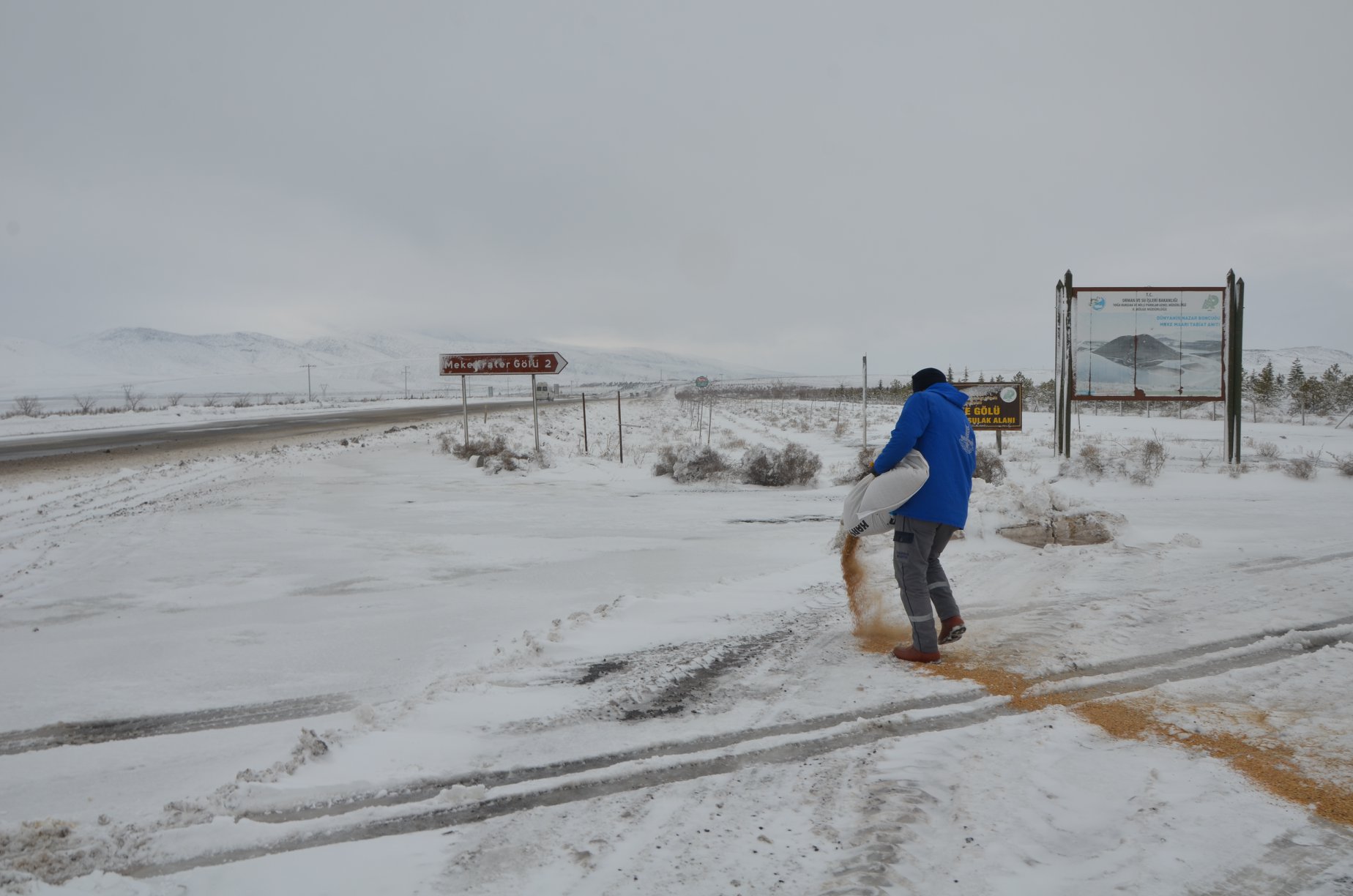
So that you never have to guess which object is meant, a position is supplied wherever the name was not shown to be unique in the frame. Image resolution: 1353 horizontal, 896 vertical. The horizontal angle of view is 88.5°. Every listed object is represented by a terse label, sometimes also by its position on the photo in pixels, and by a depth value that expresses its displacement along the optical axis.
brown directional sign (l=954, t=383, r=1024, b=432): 13.25
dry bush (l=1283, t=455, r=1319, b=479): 11.18
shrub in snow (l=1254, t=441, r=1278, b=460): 13.81
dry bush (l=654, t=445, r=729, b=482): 12.99
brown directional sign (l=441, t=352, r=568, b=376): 17.44
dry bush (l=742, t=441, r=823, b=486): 12.38
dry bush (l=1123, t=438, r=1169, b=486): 11.26
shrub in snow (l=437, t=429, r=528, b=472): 14.45
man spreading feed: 3.97
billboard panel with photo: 13.73
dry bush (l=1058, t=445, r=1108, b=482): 11.93
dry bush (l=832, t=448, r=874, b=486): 12.01
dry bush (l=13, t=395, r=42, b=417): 33.62
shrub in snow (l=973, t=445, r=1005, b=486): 11.98
